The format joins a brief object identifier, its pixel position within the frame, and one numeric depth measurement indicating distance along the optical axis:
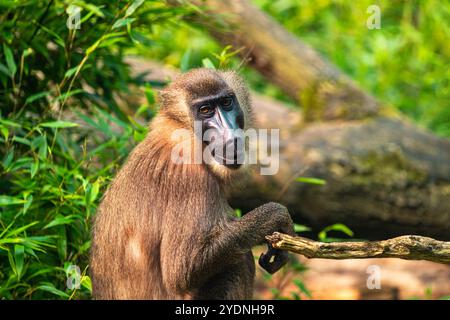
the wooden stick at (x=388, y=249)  4.84
